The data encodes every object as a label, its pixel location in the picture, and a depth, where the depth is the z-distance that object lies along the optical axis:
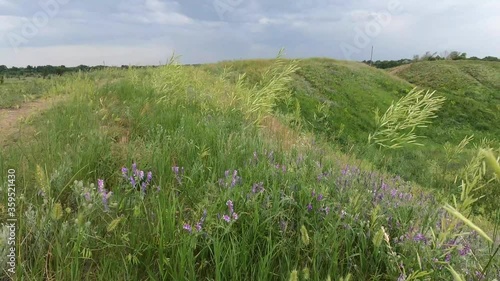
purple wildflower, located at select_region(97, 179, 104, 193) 2.07
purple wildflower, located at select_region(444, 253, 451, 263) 1.95
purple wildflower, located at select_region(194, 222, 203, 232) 1.83
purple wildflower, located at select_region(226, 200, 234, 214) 2.01
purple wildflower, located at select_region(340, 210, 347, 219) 2.10
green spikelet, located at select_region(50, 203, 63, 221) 1.71
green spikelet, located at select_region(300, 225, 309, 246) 1.66
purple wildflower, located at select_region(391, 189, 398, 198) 2.82
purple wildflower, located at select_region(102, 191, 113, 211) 2.02
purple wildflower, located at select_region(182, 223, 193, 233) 1.82
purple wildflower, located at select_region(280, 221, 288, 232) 2.04
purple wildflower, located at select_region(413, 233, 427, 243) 2.02
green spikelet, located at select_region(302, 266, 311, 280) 1.43
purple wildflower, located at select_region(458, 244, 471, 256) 2.04
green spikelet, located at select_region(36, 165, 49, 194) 1.82
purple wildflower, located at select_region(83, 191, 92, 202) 1.99
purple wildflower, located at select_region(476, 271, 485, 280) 1.83
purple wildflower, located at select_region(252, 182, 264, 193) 2.33
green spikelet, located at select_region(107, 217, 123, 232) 1.71
